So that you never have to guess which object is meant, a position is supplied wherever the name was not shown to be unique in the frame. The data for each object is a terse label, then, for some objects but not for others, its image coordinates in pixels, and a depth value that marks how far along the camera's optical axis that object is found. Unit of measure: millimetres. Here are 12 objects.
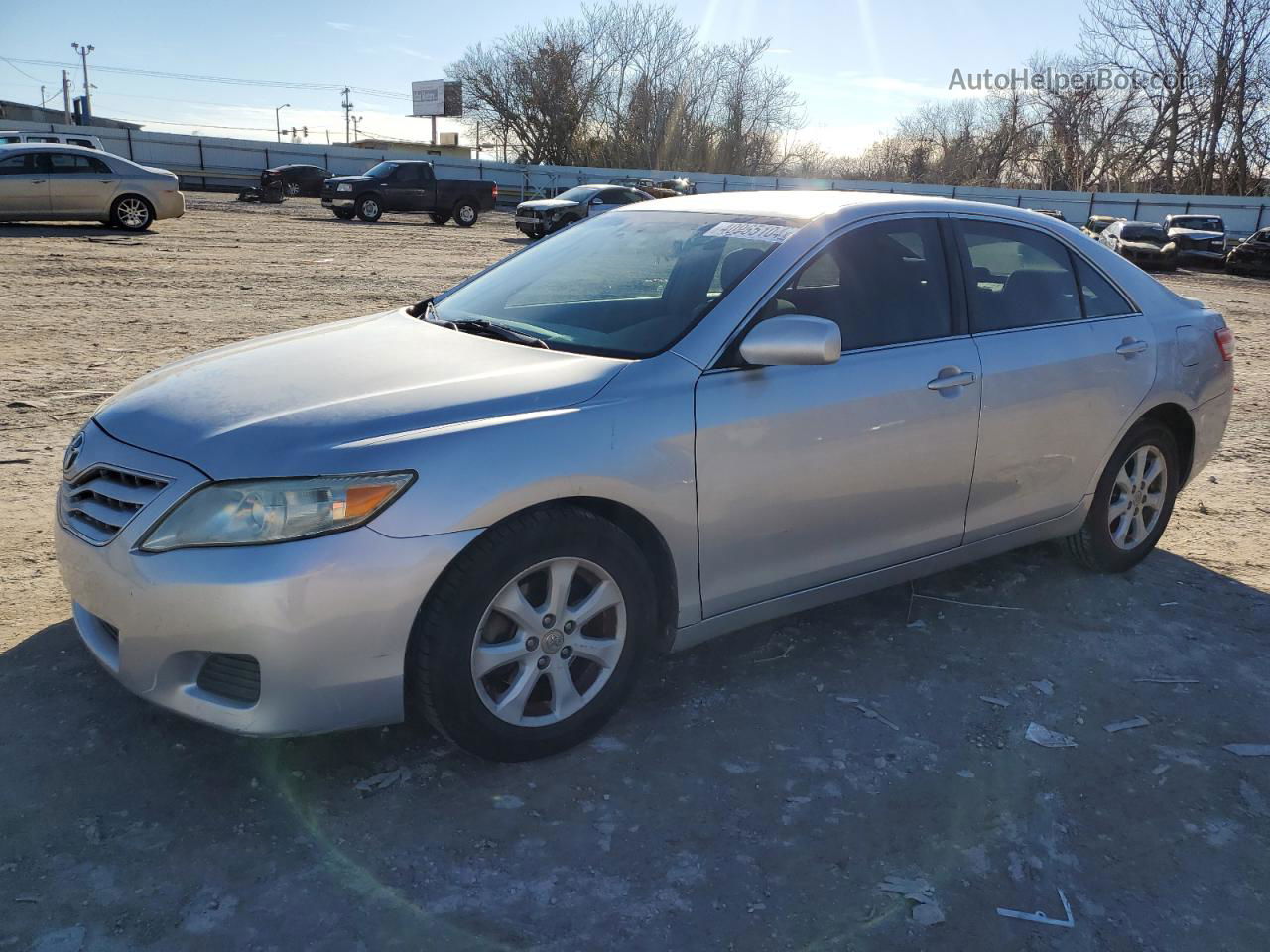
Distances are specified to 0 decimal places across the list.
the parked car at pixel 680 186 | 35719
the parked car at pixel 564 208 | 26125
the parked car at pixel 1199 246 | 28766
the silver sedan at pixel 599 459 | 2598
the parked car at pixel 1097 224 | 34469
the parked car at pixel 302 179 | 36750
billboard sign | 74562
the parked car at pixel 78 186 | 17328
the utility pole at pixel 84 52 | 88875
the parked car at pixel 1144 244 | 26969
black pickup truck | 28172
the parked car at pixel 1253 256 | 27484
